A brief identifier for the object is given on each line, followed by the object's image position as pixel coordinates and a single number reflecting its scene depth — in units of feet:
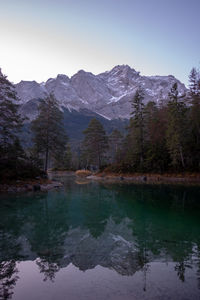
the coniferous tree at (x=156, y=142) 126.41
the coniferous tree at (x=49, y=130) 108.58
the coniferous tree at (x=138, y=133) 137.49
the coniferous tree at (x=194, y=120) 114.28
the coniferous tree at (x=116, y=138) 236.63
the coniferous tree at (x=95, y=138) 177.68
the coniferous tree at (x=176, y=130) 115.03
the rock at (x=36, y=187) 74.43
